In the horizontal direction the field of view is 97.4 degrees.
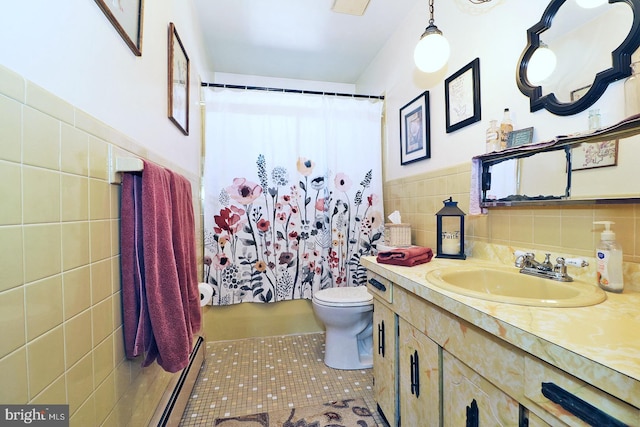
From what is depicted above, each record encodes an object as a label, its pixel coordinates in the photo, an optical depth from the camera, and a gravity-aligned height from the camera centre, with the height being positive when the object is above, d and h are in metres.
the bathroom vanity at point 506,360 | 0.49 -0.33
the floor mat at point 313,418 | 1.35 -1.00
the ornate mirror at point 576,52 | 0.88 +0.57
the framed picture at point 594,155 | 0.90 +0.19
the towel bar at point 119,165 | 0.83 +0.16
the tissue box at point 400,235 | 1.88 -0.14
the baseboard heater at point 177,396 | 1.17 -0.85
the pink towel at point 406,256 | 1.28 -0.20
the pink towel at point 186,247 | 1.04 -0.12
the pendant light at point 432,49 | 1.41 +0.85
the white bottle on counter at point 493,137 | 1.26 +0.35
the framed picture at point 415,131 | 1.84 +0.59
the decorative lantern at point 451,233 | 1.43 -0.10
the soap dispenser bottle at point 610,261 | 0.84 -0.15
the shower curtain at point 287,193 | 2.11 +0.18
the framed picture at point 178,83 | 1.36 +0.72
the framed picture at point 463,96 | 1.43 +0.64
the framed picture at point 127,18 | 0.80 +0.62
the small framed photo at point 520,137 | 1.17 +0.32
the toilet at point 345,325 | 1.78 -0.72
